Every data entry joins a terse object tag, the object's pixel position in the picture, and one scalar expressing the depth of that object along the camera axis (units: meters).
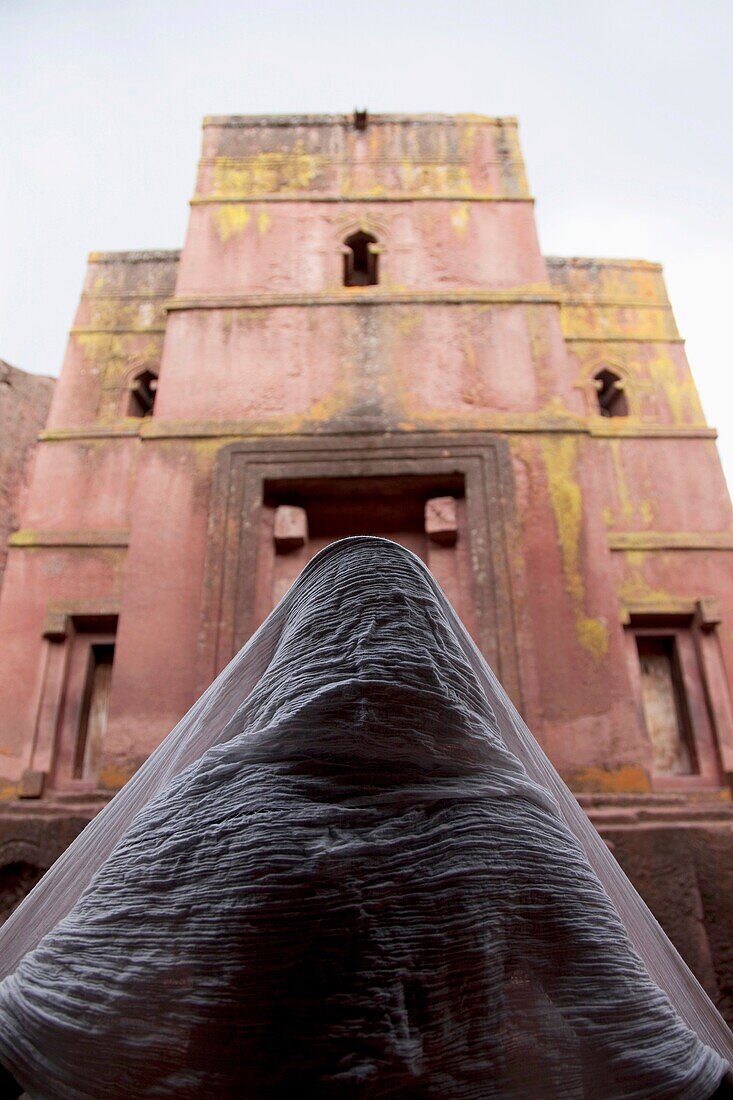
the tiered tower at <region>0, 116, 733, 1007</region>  3.78
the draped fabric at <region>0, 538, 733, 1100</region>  0.72
